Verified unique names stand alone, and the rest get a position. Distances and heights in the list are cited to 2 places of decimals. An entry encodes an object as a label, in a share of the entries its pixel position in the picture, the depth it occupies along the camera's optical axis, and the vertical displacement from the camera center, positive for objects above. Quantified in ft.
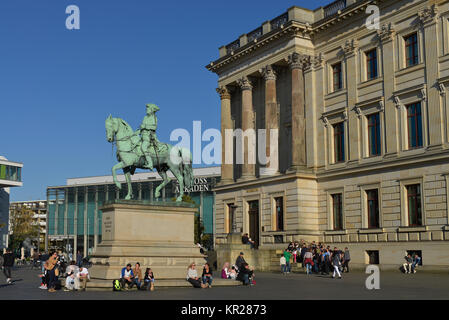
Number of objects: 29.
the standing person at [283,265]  126.62 -8.57
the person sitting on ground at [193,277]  81.87 -7.19
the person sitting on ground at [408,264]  121.70 -8.20
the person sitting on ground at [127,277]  77.30 -6.65
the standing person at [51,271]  78.64 -5.90
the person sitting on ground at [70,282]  78.64 -7.38
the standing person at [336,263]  108.58 -7.05
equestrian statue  90.63 +12.47
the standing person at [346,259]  124.33 -7.26
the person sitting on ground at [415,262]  122.52 -7.81
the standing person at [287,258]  128.47 -7.11
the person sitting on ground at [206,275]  82.96 -6.96
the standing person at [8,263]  99.40 -6.08
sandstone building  125.70 +23.80
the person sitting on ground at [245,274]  89.97 -7.41
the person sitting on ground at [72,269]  78.43 -5.62
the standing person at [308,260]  124.50 -7.35
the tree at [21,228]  380.17 +0.04
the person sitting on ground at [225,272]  101.50 -8.03
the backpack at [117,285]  76.54 -7.64
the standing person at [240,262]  91.25 -5.70
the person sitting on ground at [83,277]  76.13 -6.50
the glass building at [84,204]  375.86 +16.32
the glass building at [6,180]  364.38 +30.78
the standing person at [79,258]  144.58 -7.78
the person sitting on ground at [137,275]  78.18 -6.49
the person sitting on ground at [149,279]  78.07 -7.01
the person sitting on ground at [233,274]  102.01 -8.41
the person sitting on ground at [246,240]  146.20 -3.46
